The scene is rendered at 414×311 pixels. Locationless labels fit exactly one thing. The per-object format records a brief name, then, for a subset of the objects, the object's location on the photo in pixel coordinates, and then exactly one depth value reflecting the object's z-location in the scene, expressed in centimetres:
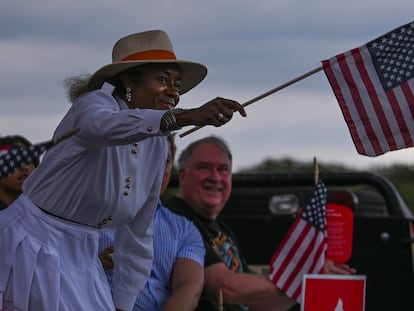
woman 786
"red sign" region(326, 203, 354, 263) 1184
